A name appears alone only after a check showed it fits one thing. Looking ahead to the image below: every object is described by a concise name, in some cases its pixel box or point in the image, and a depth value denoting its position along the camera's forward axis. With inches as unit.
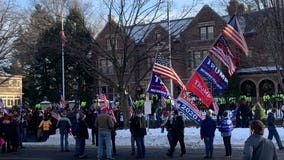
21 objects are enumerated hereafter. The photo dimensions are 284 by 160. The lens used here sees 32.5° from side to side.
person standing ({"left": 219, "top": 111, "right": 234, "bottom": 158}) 656.4
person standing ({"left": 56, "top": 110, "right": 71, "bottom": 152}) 788.0
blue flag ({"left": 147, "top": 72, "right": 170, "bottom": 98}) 799.7
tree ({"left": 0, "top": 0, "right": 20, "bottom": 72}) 1439.5
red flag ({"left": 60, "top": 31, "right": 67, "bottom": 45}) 1118.0
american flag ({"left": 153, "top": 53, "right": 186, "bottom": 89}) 814.5
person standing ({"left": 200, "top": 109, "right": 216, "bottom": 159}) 658.8
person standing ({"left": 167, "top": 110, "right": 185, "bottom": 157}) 673.6
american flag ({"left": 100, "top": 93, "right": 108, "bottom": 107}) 1059.5
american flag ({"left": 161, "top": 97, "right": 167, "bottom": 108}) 1213.6
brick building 1825.8
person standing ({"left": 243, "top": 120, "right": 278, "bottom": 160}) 276.8
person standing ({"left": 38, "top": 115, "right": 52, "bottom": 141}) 958.4
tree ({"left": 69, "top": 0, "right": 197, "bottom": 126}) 1059.9
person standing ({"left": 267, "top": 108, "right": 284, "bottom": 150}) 746.9
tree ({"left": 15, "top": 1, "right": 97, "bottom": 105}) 1712.4
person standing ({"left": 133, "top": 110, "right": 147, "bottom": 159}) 665.6
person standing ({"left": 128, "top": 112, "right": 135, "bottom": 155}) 675.4
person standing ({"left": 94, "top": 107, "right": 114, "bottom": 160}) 631.2
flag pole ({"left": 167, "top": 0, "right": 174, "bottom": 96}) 1074.6
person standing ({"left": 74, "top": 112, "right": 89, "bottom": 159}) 693.9
